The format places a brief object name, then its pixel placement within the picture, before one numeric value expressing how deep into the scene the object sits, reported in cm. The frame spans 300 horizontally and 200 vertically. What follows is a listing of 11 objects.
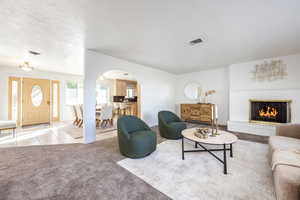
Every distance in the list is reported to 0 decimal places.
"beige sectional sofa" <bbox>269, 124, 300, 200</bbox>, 115
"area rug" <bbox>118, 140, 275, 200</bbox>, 149
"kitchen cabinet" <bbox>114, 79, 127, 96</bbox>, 816
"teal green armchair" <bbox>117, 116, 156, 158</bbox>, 237
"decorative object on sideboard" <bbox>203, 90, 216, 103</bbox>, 545
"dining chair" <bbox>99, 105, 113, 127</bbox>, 480
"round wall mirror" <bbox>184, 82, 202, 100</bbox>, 601
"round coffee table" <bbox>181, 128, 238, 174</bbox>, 206
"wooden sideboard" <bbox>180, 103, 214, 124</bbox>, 502
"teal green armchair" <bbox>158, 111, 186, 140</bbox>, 343
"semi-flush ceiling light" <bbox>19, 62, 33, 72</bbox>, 389
